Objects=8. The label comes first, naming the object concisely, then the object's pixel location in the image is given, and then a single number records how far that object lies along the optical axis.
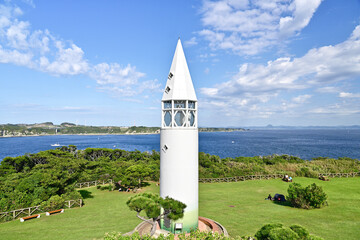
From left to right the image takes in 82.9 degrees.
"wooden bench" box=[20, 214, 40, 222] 15.56
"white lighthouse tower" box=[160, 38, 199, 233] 11.55
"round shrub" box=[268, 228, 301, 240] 7.49
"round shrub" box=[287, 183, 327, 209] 17.12
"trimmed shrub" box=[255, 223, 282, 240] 8.28
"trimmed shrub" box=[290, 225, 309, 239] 7.82
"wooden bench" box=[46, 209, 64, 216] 16.76
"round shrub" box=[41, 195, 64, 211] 17.23
